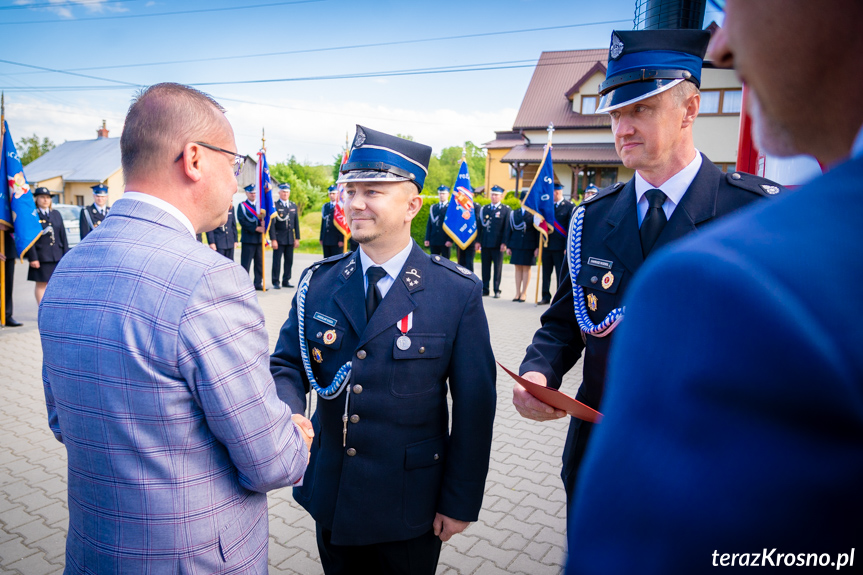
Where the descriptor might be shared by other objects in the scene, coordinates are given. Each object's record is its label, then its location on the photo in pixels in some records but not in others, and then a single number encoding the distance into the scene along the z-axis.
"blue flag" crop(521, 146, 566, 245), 11.62
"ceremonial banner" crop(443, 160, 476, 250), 13.14
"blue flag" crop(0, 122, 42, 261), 8.19
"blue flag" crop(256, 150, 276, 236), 12.85
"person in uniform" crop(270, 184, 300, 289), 13.71
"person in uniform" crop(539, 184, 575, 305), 12.10
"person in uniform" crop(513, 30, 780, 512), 1.91
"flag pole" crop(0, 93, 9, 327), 8.03
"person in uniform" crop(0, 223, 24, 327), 8.61
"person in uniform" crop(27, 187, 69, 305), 8.74
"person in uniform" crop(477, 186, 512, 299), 13.36
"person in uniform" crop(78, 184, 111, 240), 11.05
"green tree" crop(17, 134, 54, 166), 51.03
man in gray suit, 1.36
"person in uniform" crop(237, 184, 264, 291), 13.19
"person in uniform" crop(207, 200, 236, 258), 12.87
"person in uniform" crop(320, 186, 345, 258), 14.31
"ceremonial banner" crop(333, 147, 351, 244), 13.47
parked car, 18.11
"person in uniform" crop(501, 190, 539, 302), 12.52
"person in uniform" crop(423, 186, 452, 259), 14.30
